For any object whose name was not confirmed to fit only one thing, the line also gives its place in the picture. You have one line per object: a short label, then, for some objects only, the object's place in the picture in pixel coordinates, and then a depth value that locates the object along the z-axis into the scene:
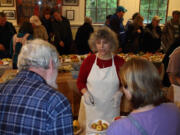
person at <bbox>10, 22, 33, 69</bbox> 3.36
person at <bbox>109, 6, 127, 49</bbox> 5.52
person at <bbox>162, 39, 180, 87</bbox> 2.65
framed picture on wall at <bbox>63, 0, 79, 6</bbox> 7.25
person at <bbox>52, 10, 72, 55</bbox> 5.46
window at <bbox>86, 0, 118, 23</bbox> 7.62
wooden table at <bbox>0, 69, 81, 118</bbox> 3.18
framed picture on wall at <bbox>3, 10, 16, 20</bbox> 6.98
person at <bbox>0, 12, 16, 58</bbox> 4.90
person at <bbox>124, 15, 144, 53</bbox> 5.69
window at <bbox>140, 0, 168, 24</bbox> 8.01
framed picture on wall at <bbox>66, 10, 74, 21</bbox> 7.35
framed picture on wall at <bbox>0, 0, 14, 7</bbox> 6.91
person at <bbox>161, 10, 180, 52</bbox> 5.33
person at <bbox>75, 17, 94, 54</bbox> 5.70
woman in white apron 2.20
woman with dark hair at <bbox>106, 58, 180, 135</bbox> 1.07
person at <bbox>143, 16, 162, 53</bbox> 5.68
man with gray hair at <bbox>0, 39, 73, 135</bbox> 1.16
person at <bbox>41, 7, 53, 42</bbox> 5.41
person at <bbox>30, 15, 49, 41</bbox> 4.57
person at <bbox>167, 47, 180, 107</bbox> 2.30
